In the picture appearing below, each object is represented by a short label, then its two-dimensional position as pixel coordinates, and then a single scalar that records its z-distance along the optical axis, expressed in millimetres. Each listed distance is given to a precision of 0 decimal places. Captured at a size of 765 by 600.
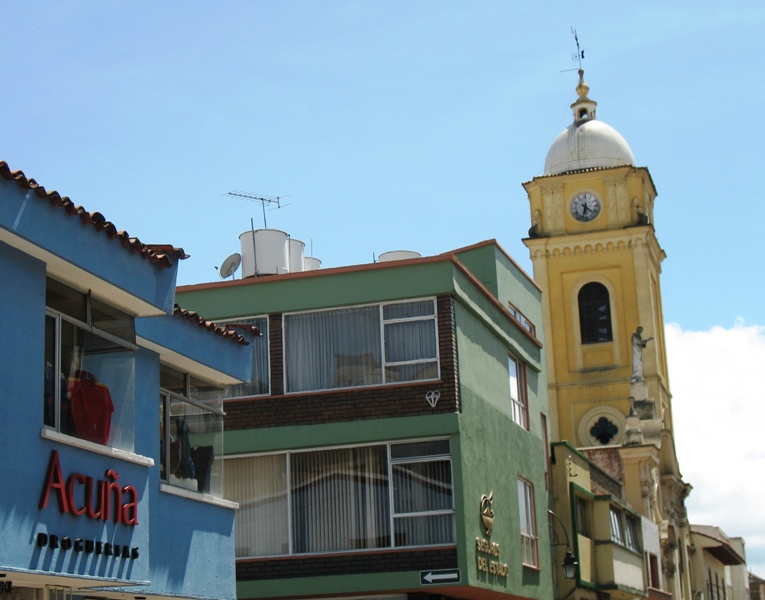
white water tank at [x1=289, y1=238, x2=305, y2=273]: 28984
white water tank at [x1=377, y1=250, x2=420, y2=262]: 28812
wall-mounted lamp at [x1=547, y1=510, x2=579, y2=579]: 28578
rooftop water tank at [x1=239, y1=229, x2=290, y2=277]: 28484
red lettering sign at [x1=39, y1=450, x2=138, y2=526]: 12266
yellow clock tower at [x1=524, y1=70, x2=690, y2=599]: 68125
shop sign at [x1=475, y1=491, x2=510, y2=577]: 23547
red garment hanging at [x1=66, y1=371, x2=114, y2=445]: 13062
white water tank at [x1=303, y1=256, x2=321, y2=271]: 30969
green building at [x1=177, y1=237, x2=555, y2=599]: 23266
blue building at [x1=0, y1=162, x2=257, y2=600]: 11945
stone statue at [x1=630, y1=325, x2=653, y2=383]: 57219
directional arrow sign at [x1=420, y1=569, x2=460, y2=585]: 22844
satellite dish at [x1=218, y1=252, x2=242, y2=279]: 28250
